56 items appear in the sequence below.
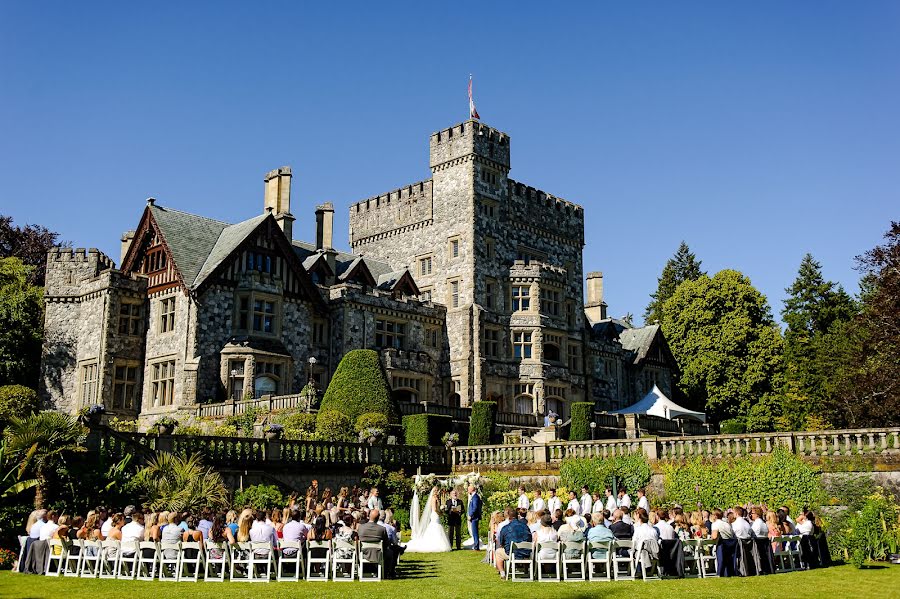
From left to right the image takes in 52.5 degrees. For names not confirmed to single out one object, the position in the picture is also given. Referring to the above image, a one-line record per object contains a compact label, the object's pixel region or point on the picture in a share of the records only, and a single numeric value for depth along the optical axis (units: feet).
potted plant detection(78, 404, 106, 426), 77.34
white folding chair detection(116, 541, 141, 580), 54.19
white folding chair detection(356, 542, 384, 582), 55.57
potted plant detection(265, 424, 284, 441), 92.89
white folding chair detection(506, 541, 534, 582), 54.85
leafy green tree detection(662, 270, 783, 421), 184.75
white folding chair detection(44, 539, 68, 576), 55.11
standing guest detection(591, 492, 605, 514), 71.81
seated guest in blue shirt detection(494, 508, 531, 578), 56.08
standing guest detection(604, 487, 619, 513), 77.63
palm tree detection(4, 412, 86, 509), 67.41
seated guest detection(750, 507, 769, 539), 58.70
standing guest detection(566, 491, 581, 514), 71.77
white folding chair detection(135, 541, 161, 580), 53.93
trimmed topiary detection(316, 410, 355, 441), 110.83
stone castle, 132.57
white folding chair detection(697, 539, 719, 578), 56.75
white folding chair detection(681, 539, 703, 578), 56.70
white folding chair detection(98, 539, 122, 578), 54.49
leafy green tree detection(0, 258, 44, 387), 140.05
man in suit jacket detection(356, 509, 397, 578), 55.67
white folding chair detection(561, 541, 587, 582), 54.60
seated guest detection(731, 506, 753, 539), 57.21
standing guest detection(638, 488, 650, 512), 63.93
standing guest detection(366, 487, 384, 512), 72.64
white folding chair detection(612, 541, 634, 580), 54.54
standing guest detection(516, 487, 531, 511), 81.10
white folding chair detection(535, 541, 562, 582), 54.65
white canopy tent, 161.89
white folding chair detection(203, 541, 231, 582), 54.44
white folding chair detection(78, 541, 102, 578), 54.65
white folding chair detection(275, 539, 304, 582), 54.75
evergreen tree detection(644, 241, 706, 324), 260.42
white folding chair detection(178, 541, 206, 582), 53.78
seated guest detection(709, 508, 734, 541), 56.70
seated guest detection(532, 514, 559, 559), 55.36
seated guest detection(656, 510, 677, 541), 56.59
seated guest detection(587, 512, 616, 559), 54.92
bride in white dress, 77.46
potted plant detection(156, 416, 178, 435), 86.67
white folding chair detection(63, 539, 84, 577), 55.16
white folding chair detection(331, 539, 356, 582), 55.62
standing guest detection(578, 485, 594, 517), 74.18
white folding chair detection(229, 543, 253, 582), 54.39
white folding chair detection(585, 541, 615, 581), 54.80
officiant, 77.46
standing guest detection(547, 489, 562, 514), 72.84
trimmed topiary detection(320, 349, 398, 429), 118.42
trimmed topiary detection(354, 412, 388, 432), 113.78
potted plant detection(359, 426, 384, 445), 104.63
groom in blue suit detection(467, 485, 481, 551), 78.59
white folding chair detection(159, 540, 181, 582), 54.13
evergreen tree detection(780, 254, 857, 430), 178.29
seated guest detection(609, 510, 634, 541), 56.54
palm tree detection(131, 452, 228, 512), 74.69
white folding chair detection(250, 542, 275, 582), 54.24
